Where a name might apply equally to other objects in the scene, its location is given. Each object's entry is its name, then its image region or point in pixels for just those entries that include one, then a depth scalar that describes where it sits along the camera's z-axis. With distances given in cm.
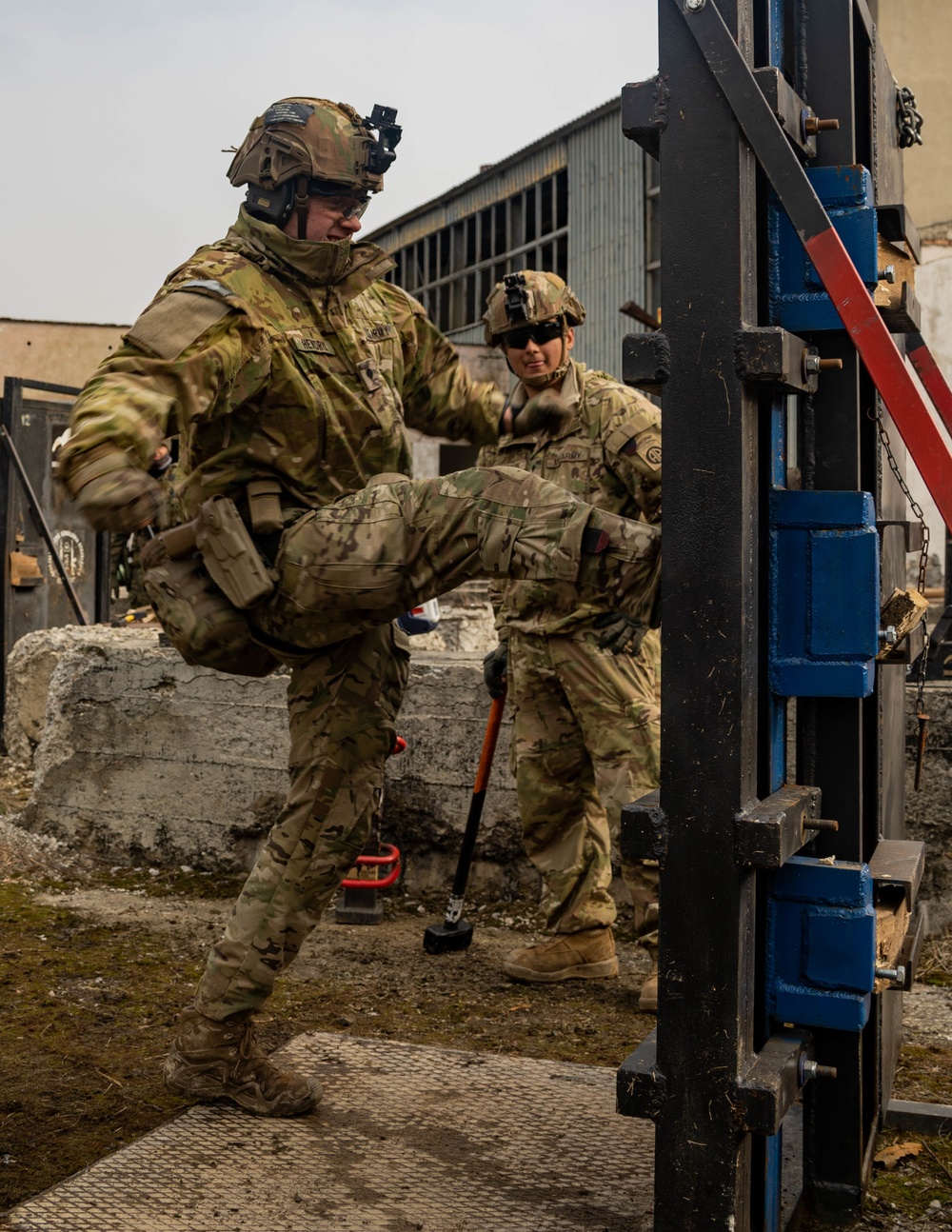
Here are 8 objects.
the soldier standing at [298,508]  262
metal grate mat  233
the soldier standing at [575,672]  391
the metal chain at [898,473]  236
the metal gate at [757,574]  186
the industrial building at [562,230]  1628
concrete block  499
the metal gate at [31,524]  866
